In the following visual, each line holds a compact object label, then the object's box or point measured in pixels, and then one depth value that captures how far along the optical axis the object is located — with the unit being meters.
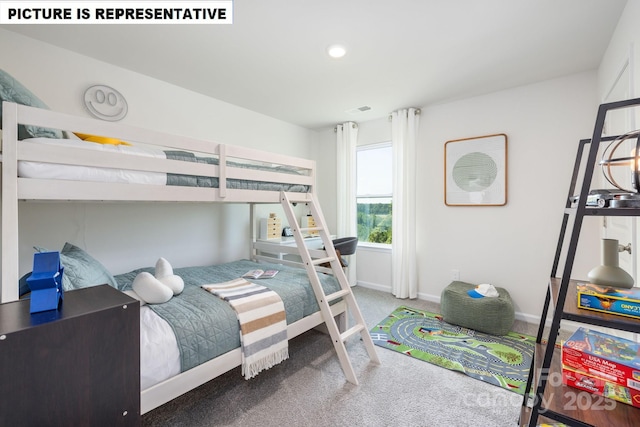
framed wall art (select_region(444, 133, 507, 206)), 2.94
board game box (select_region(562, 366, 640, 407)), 0.89
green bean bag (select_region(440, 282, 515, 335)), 2.49
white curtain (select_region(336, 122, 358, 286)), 3.99
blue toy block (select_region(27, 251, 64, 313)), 0.77
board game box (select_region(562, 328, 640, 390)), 0.90
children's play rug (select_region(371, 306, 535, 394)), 1.96
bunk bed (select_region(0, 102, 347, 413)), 1.10
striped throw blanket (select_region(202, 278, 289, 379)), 1.61
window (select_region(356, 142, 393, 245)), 3.88
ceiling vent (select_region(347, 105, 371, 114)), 3.43
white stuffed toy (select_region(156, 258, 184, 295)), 1.84
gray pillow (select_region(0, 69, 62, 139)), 1.24
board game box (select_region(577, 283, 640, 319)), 0.78
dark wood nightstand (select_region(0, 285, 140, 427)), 0.66
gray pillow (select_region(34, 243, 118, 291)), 1.44
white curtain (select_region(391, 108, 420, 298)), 3.45
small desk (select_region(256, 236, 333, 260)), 2.94
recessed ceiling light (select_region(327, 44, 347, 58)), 2.12
